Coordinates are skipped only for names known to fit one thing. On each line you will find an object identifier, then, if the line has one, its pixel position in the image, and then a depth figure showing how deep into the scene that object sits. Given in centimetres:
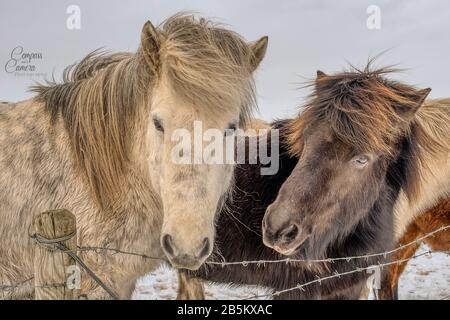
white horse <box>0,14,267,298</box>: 303
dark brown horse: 340
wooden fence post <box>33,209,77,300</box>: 238
